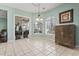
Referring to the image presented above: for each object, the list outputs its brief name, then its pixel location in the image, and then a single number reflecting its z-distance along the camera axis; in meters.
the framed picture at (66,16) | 2.35
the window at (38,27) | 3.39
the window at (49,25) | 3.02
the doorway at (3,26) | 2.78
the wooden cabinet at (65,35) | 2.15
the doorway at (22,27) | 3.67
